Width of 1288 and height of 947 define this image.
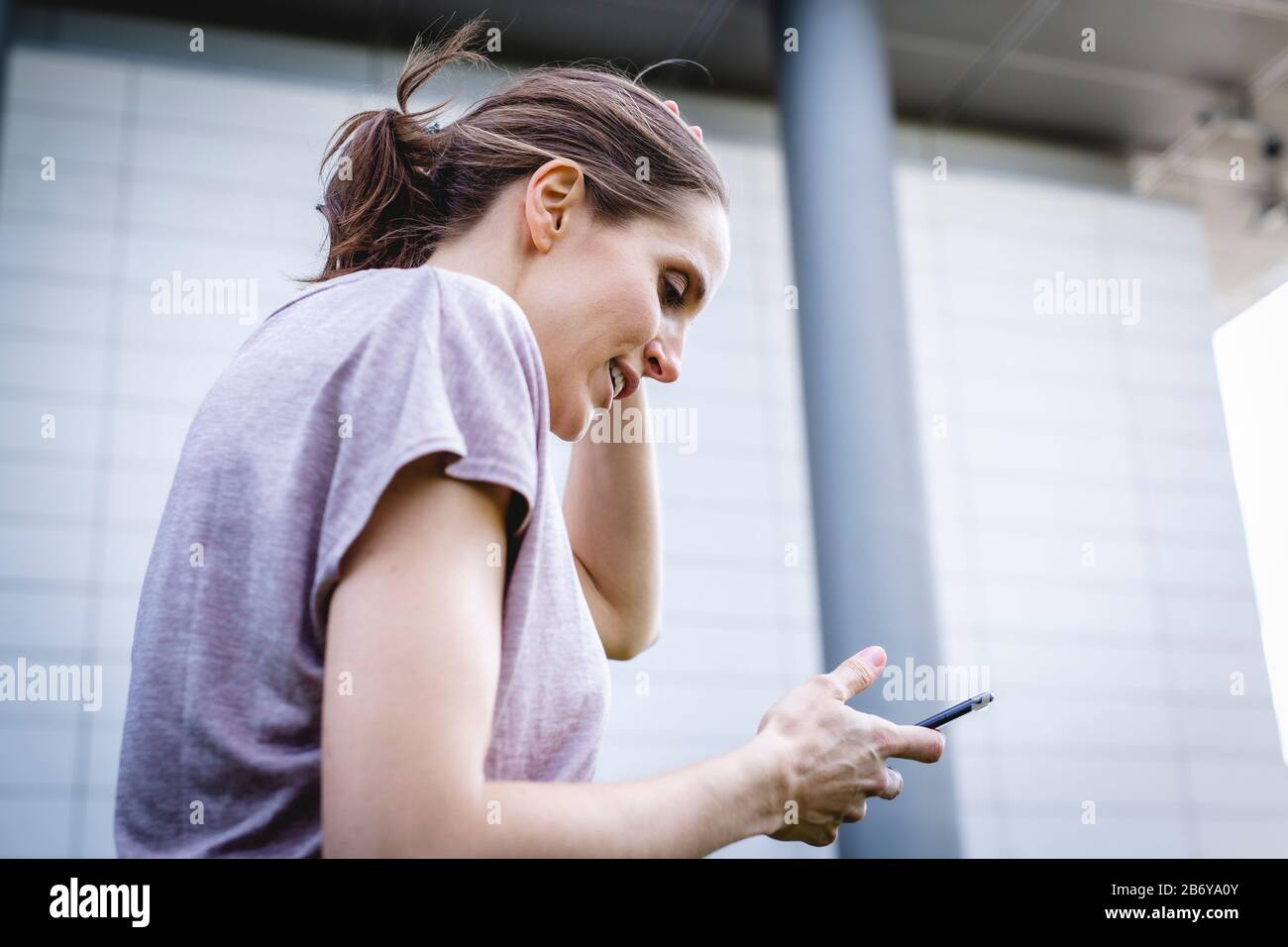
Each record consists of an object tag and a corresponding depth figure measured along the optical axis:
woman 0.50
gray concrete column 2.54
